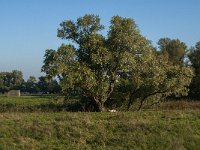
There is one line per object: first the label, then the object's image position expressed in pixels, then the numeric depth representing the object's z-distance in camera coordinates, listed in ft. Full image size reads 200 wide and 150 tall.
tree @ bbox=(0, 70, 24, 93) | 553.23
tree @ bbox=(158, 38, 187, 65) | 240.22
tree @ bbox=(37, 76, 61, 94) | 438.53
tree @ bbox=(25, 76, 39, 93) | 520.42
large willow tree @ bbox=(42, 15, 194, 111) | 97.71
